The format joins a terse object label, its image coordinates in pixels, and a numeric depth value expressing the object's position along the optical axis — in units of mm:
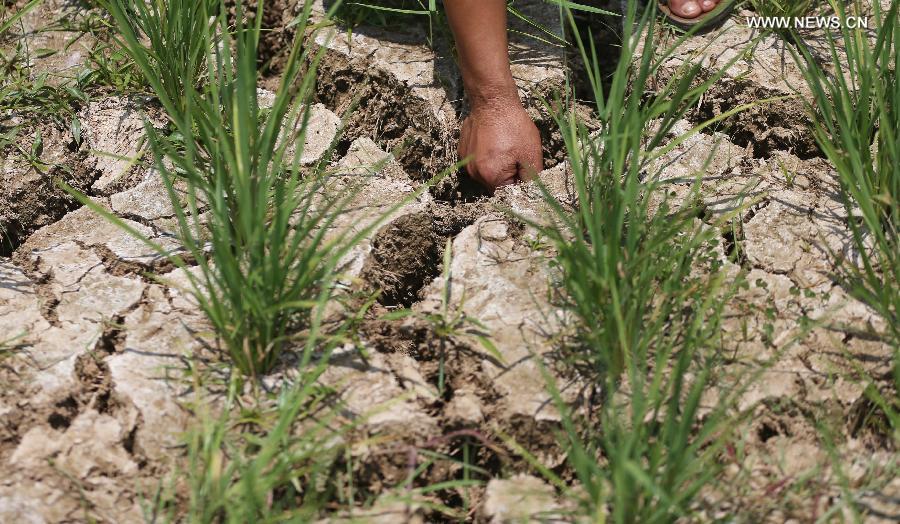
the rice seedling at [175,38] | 2170
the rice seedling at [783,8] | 2504
